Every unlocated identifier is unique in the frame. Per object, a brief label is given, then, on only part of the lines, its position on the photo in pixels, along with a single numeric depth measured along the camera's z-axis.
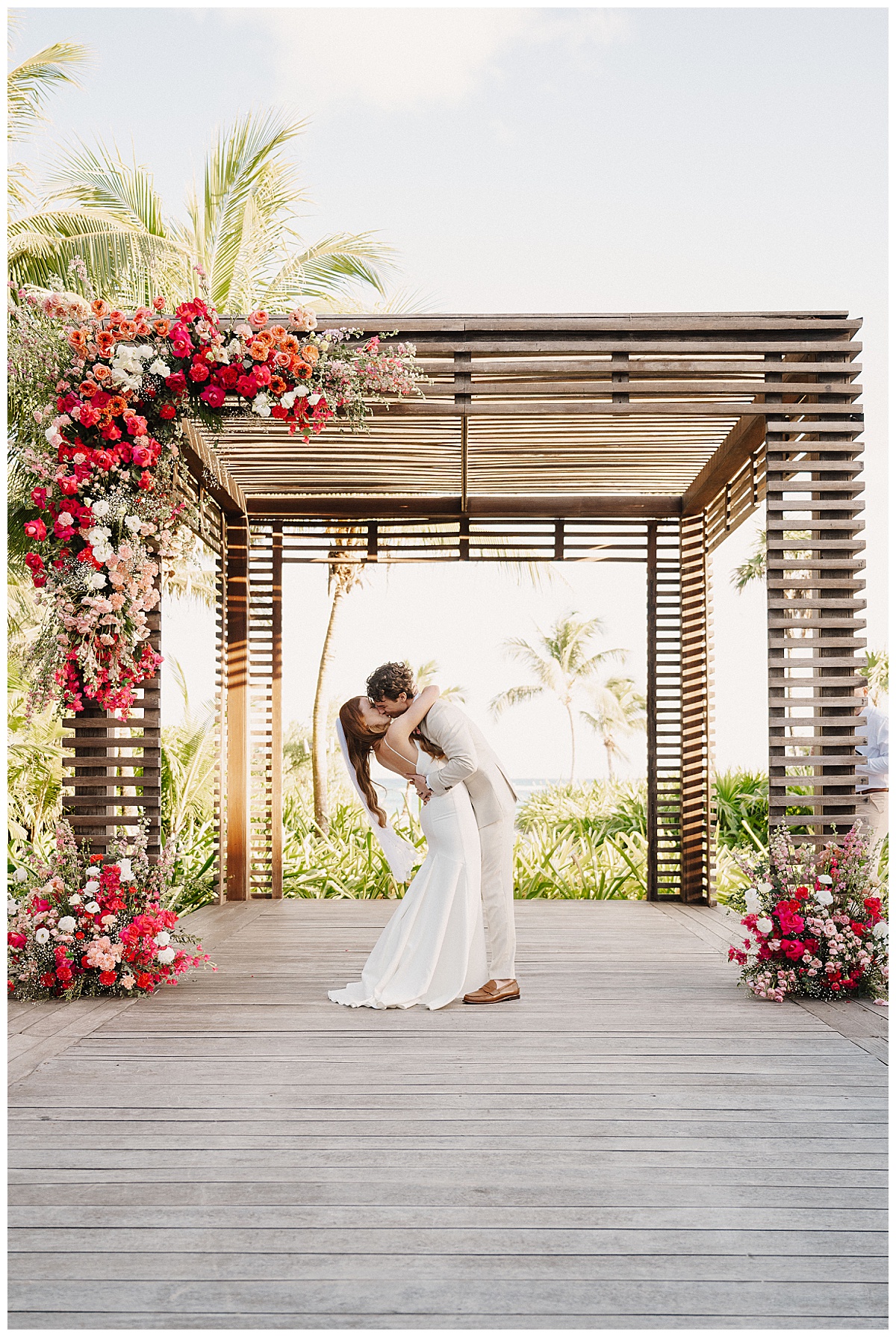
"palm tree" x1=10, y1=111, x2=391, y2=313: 10.25
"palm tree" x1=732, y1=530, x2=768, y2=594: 24.50
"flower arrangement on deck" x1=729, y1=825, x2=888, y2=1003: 5.03
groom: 5.01
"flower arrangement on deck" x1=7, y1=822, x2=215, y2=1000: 5.02
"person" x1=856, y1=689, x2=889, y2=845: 5.85
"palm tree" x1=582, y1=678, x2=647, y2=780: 34.41
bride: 5.04
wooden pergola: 5.53
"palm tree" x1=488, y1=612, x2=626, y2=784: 33.88
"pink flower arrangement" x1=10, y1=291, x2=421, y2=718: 5.09
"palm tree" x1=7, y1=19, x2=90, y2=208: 9.98
